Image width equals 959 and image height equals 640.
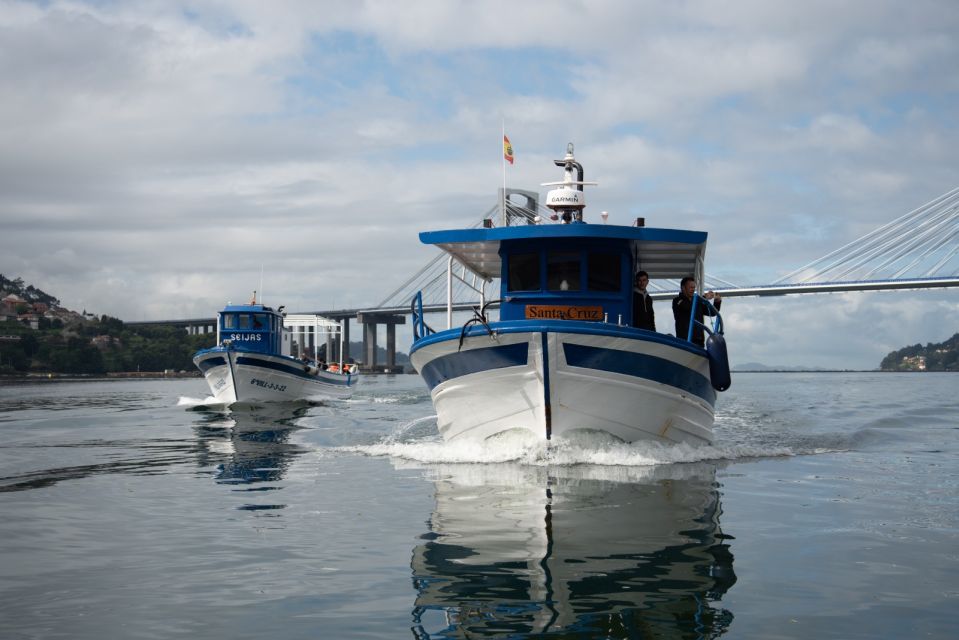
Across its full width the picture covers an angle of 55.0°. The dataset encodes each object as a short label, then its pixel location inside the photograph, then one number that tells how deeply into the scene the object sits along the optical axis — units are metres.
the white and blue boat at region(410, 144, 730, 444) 12.10
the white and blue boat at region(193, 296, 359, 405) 32.75
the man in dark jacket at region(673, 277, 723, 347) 14.41
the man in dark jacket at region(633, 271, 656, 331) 14.34
